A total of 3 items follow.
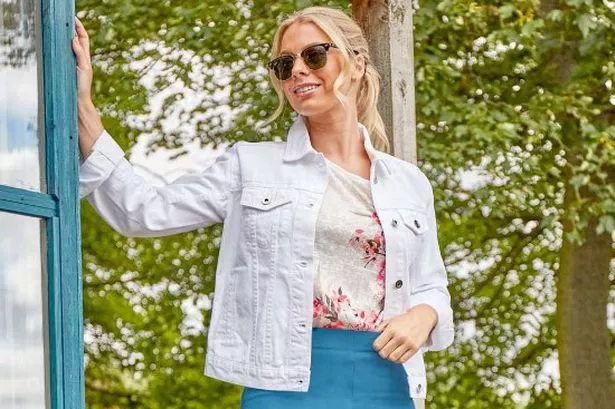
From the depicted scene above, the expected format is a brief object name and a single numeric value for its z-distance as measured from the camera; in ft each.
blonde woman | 12.24
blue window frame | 10.78
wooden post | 18.83
